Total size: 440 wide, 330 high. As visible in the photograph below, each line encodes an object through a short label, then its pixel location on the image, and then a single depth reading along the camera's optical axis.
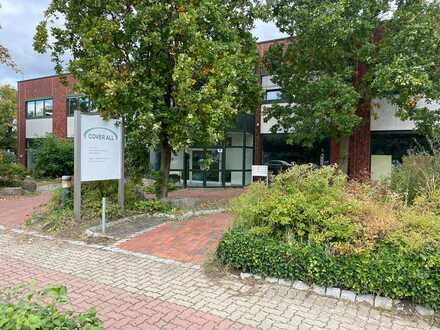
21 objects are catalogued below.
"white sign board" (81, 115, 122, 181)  7.60
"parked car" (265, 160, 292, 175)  16.21
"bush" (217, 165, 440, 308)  3.95
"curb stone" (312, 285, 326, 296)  4.27
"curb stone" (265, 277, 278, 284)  4.57
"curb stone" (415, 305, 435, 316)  3.83
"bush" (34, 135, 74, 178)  20.53
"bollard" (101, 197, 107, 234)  7.01
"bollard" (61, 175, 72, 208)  8.38
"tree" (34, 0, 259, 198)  7.76
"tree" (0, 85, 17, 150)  24.50
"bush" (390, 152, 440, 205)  6.74
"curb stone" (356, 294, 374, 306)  4.05
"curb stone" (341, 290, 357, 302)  4.14
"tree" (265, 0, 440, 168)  10.12
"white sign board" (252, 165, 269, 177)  10.67
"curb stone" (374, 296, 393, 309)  3.96
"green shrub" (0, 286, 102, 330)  2.08
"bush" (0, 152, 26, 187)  14.55
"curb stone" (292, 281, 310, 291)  4.39
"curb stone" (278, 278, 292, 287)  4.48
